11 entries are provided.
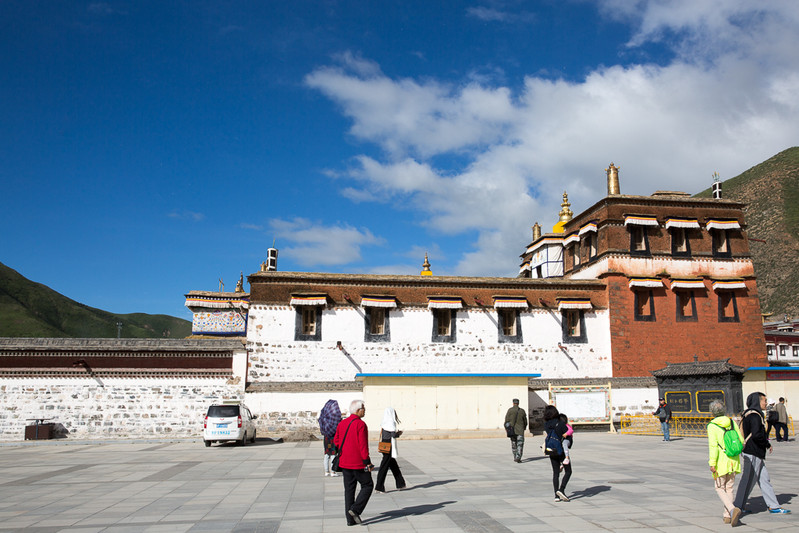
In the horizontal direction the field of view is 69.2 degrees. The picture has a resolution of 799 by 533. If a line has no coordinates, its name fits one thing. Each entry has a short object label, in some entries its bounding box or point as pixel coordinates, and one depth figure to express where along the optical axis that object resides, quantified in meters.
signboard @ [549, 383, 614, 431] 25.23
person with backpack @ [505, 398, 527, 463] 15.02
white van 20.22
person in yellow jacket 7.86
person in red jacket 7.89
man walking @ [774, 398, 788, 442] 19.98
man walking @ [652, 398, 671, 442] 21.00
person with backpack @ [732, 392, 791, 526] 8.47
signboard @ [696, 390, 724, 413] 22.66
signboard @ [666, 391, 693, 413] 24.05
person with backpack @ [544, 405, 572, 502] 9.52
